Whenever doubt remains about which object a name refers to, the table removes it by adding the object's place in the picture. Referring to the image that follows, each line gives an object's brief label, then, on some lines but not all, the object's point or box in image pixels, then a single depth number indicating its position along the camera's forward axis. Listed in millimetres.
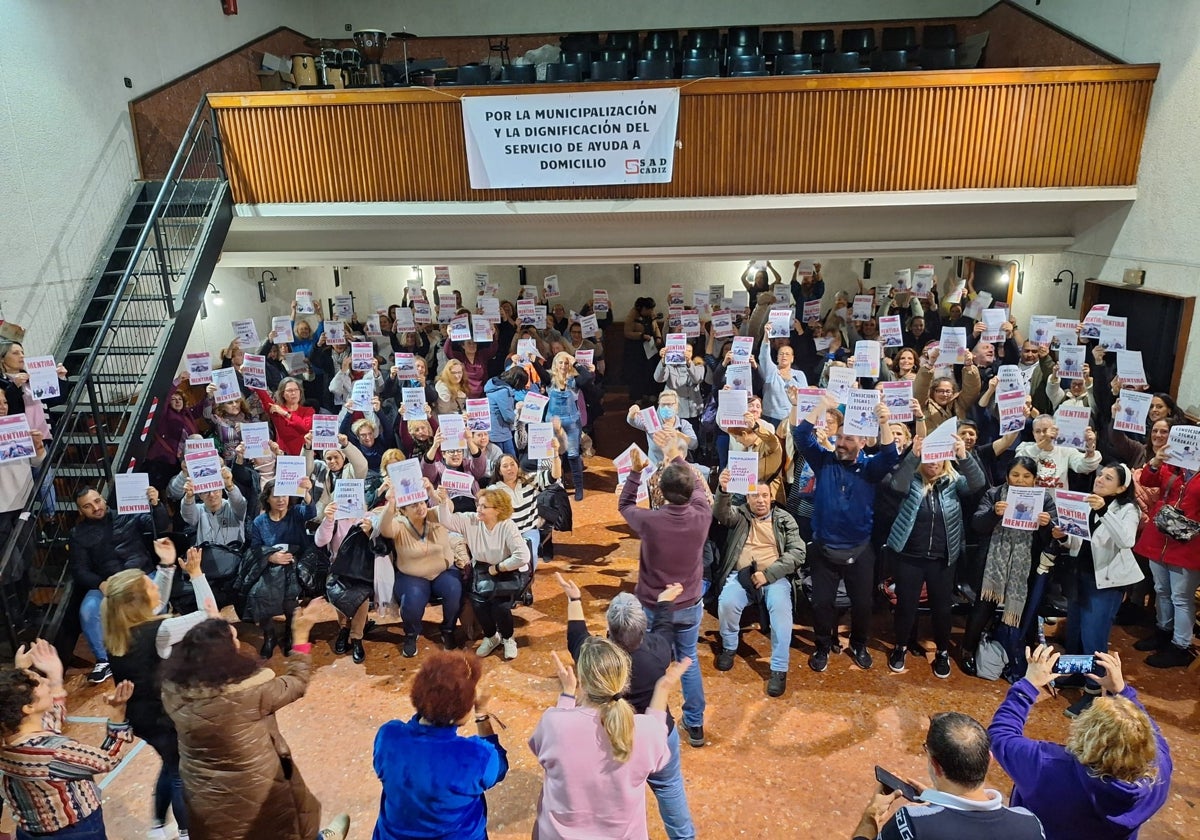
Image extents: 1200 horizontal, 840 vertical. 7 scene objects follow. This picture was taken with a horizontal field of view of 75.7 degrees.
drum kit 10180
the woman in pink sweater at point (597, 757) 2516
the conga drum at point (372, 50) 10109
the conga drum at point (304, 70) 10484
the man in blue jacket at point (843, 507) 4836
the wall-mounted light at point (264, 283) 11463
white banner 7957
